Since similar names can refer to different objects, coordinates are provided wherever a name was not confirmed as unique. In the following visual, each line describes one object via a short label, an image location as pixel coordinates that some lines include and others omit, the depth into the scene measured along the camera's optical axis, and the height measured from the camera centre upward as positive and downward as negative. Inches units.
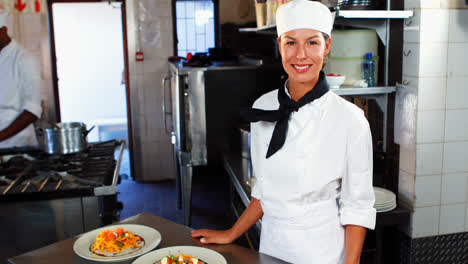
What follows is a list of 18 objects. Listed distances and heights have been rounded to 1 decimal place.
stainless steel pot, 121.6 -20.1
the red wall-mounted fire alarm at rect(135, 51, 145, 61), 218.1 +3.3
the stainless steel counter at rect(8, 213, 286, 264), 56.0 -24.1
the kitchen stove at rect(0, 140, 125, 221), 95.0 -25.6
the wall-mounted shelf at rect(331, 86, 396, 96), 93.7 -6.8
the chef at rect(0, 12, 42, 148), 165.5 -11.9
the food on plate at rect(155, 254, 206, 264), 52.7 -23.1
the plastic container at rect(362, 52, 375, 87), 98.6 -2.8
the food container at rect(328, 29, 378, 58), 98.3 +3.2
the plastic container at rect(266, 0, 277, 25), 111.2 +12.1
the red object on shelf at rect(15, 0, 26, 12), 201.8 +26.4
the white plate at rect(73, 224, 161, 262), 56.2 -23.7
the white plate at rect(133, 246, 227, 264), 55.0 -23.9
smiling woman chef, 59.9 -13.9
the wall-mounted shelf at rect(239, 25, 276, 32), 112.2 +8.6
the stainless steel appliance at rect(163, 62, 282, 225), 146.3 -13.4
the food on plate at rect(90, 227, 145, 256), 58.1 -23.4
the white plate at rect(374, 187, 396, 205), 93.1 -29.0
